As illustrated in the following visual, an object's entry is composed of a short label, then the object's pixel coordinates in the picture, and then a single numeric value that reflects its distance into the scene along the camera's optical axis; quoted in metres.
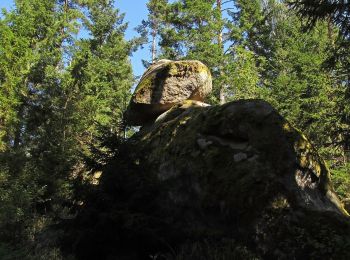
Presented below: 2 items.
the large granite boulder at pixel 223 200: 7.04
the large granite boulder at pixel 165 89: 13.64
